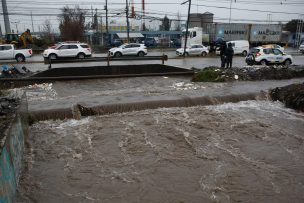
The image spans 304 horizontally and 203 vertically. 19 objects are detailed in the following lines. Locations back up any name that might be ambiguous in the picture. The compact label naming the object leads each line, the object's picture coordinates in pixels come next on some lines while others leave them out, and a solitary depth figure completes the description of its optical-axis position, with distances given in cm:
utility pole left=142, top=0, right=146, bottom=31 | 7025
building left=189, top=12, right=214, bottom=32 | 5988
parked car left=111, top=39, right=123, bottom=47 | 4404
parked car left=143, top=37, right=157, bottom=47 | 4743
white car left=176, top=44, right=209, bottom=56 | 3128
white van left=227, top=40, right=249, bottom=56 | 3328
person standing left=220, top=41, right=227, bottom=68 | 1671
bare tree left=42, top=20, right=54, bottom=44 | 4547
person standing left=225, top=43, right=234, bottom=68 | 1634
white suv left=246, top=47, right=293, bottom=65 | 1962
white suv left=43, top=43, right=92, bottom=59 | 2432
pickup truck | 2348
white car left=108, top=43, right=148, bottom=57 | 2811
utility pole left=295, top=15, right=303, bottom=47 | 5277
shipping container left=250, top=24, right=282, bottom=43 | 4185
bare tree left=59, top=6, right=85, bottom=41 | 4884
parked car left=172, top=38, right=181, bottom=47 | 4832
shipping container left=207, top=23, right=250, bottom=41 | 4106
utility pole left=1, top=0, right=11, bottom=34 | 4501
